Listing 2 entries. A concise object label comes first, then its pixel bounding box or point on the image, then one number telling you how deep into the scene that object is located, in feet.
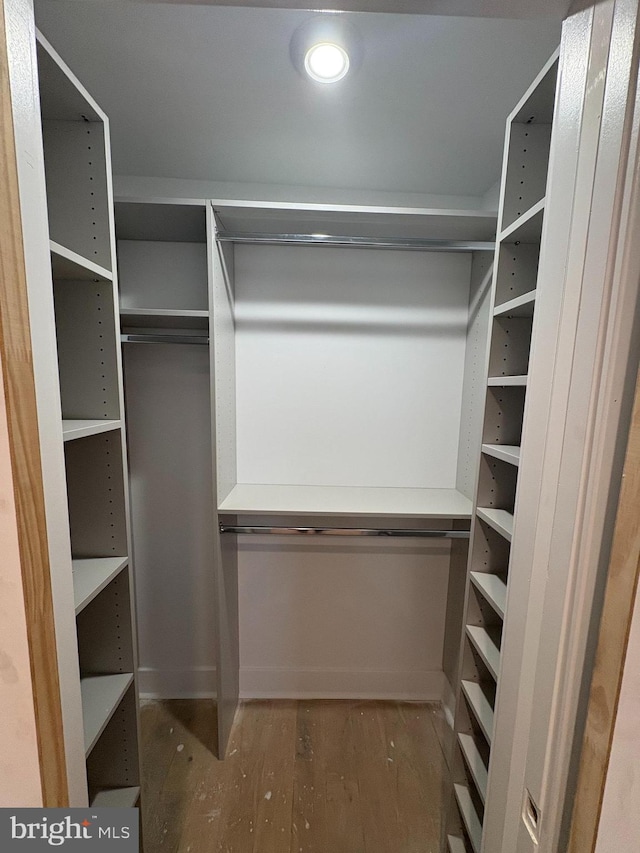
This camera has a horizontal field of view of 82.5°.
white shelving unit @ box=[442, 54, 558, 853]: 3.45
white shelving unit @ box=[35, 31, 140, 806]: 3.10
